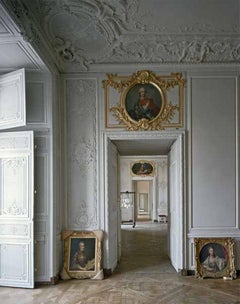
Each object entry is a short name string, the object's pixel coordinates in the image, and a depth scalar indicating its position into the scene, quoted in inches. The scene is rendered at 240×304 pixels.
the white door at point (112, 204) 285.1
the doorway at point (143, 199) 845.2
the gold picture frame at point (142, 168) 745.6
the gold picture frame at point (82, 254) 273.7
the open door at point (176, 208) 282.5
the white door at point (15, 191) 248.4
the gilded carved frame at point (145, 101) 286.5
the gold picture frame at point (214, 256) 274.7
